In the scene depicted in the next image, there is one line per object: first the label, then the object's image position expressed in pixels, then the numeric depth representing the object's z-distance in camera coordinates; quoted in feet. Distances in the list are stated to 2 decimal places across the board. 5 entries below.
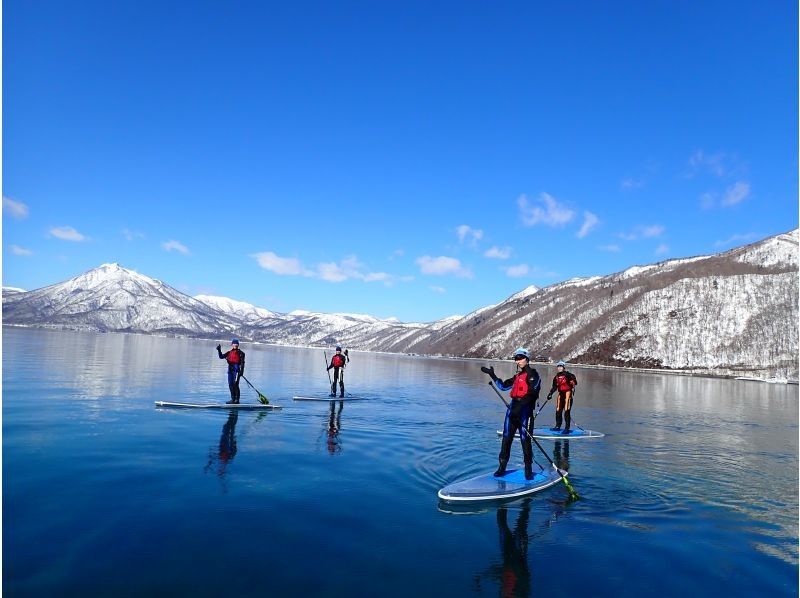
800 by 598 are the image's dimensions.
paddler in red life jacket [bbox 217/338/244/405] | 85.20
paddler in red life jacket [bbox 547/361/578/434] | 75.72
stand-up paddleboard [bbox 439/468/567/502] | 39.58
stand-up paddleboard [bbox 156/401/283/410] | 78.28
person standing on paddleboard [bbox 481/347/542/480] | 44.96
